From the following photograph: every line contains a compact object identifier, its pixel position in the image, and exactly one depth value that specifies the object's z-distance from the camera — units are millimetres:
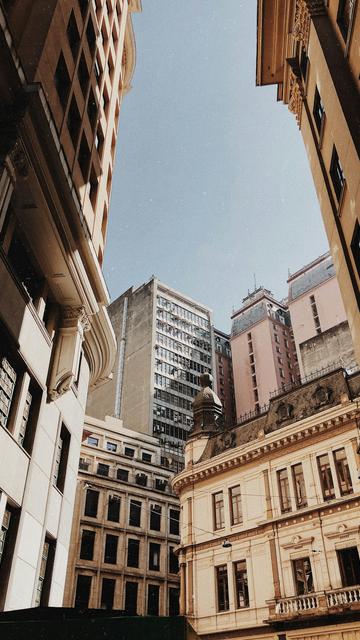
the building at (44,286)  13430
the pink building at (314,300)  90875
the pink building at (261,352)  107250
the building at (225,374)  113875
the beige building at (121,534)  49375
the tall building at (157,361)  87812
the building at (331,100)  14703
